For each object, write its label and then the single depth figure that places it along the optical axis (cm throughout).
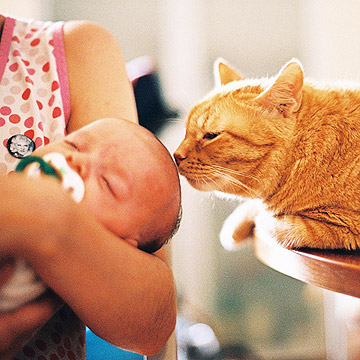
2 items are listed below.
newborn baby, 60
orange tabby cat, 76
